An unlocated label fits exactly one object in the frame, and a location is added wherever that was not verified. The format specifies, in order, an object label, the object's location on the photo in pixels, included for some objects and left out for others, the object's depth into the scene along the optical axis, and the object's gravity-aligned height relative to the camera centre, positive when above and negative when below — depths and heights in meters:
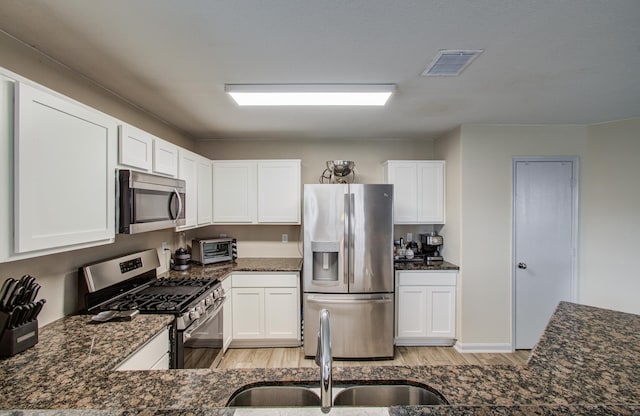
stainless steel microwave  1.66 +0.04
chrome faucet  0.74 -0.45
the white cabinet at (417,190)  3.31 +0.24
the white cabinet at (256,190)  3.31 +0.22
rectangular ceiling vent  1.54 +0.94
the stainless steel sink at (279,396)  0.95 -0.69
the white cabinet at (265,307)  2.98 -1.14
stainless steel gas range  1.78 -0.70
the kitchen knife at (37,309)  1.32 -0.52
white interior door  2.94 -0.35
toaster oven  3.14 -0.53
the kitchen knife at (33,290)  1.33 -0.43
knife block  1.22 -0.64
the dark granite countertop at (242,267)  2.78 -0.70
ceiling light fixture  1.96 +0.91
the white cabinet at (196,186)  2.62 +0.24
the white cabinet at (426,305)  3.05 -1.13
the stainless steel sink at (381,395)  0.97 -0.70
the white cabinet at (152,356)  1.34 -0.85
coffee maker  3.29 -0.50
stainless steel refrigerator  2.82 -0.59
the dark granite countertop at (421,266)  3.05 -0.68
